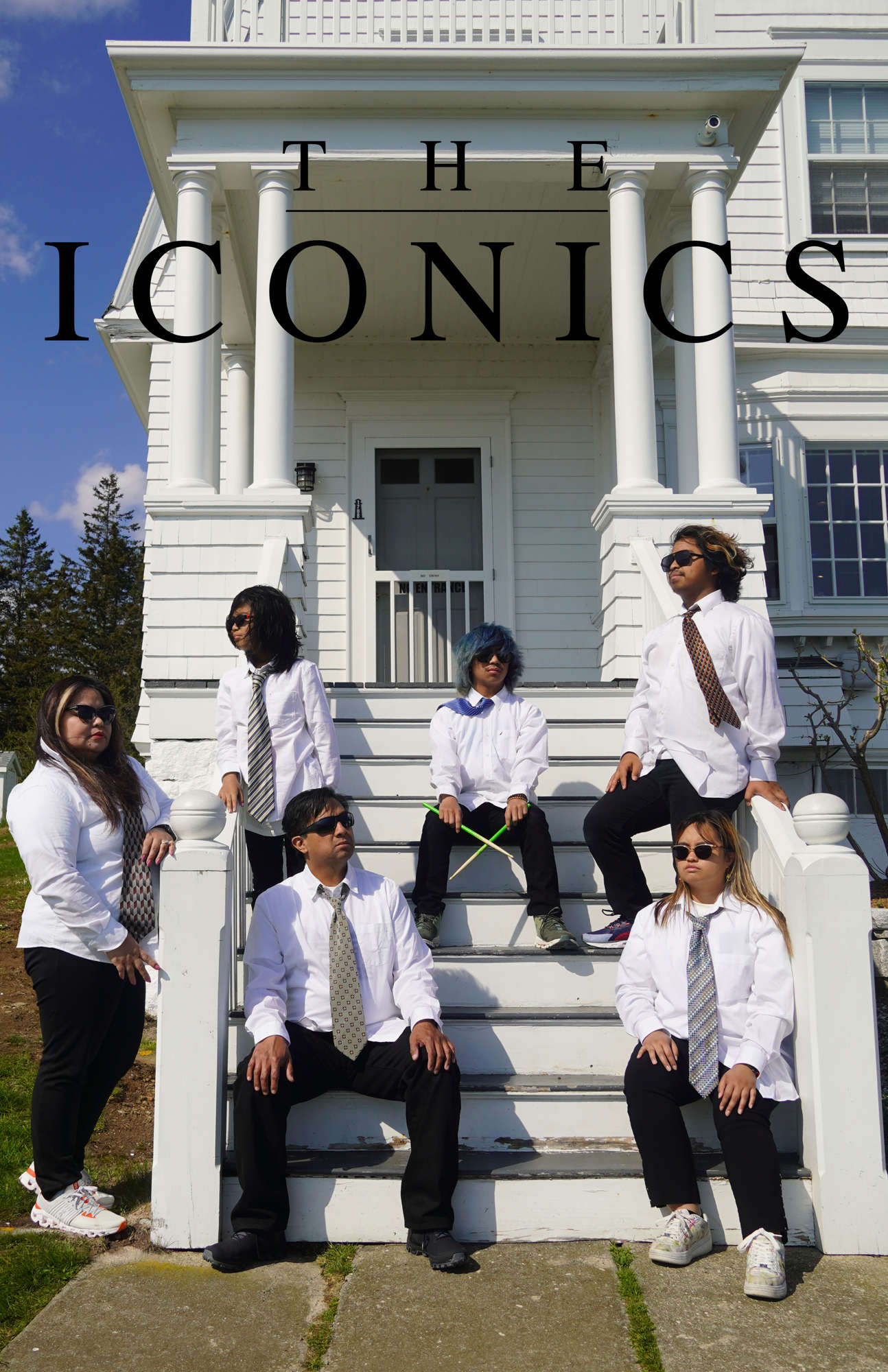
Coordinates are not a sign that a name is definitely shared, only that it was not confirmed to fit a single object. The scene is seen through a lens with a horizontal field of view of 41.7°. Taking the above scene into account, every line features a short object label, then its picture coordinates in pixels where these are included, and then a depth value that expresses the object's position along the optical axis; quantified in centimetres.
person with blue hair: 429
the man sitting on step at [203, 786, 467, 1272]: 319
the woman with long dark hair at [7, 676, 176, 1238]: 338
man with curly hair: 421
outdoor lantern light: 934
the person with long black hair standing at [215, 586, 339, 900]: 433
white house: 591
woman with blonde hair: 312
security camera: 709
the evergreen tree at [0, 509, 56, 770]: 3572
